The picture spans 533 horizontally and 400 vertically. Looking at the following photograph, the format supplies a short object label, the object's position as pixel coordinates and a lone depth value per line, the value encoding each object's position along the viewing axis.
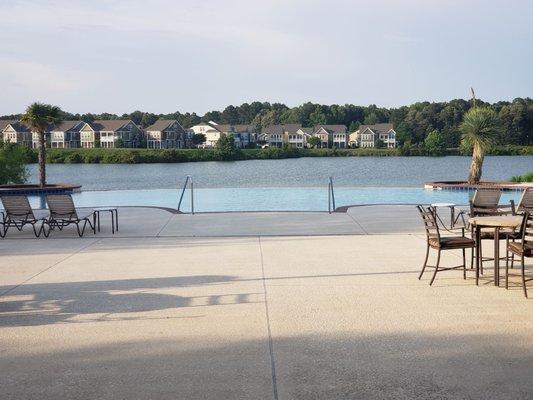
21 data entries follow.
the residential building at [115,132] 98.06
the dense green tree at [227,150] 80.81
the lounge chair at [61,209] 12.08
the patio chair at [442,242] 7.20
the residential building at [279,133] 113.81
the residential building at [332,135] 111.19
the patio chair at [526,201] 11.88
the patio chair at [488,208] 7.55
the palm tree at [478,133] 27.05
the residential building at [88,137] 98.69
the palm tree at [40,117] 37.06
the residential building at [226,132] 116.88
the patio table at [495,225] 6.89
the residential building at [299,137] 112.94
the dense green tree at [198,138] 112.25
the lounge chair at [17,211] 12.01
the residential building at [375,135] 102.31
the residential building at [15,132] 98.38
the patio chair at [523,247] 6.71
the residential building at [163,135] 102.12
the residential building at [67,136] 100.19
